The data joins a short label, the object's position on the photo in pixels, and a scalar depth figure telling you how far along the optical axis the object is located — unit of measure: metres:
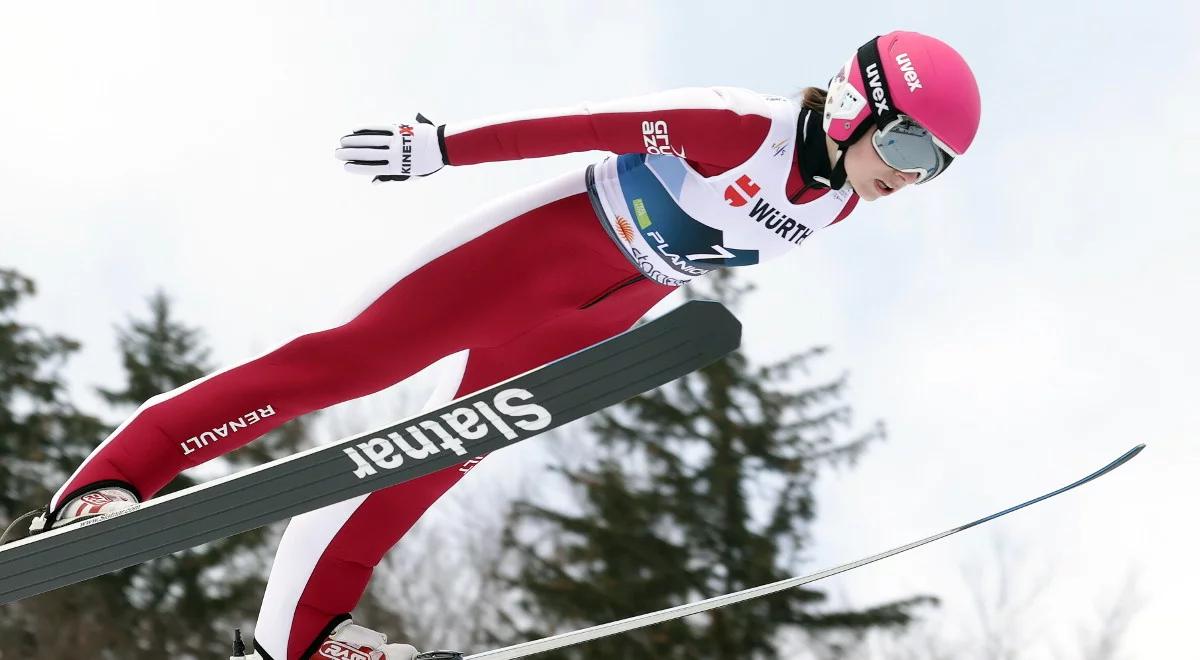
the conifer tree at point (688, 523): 19.80
